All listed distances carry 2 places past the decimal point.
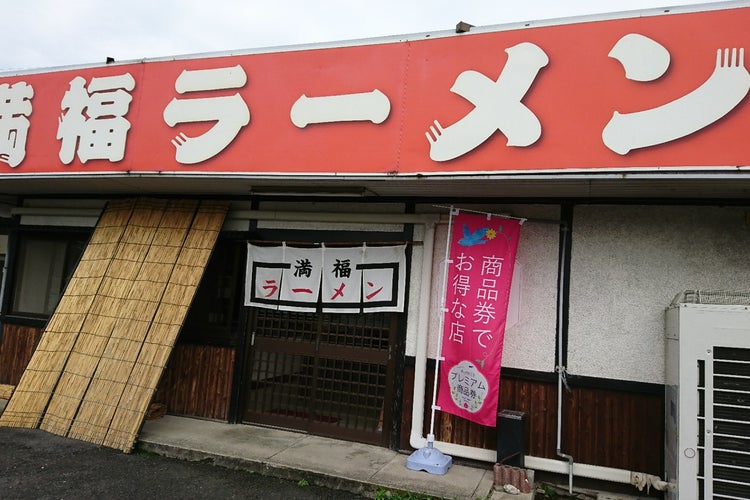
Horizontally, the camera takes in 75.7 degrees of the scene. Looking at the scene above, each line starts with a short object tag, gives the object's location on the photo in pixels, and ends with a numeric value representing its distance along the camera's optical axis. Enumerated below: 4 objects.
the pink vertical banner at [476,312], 6.23
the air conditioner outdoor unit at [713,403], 4.70
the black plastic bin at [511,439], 5.98
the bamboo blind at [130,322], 6.99
